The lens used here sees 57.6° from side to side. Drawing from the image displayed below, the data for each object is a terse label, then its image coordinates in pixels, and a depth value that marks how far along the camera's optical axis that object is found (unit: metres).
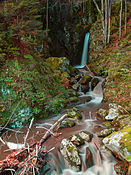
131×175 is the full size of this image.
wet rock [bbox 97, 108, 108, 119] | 5.62
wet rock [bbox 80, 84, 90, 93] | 8.93
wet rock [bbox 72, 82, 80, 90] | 8.85
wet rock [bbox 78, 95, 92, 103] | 7.79
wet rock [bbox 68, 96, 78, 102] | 7.37
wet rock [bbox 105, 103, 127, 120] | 5.31
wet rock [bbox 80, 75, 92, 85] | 9.32
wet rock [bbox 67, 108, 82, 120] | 5.75
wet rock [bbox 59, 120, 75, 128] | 5.03
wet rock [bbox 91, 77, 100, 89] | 9.43
